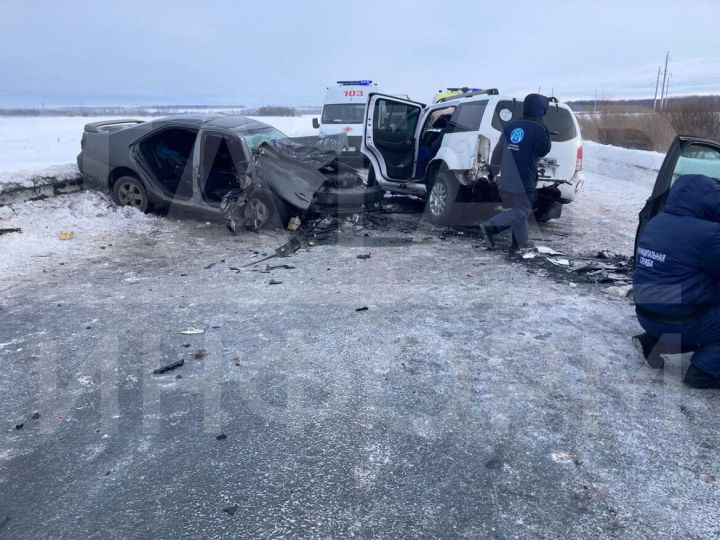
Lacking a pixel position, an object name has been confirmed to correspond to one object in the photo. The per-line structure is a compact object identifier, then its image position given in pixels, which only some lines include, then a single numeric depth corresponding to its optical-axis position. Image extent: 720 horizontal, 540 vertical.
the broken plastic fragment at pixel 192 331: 4.61
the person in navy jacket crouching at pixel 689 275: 3.53
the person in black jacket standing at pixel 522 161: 6.93
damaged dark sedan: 7.96
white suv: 7.77
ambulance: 15.26
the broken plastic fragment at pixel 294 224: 8.10
